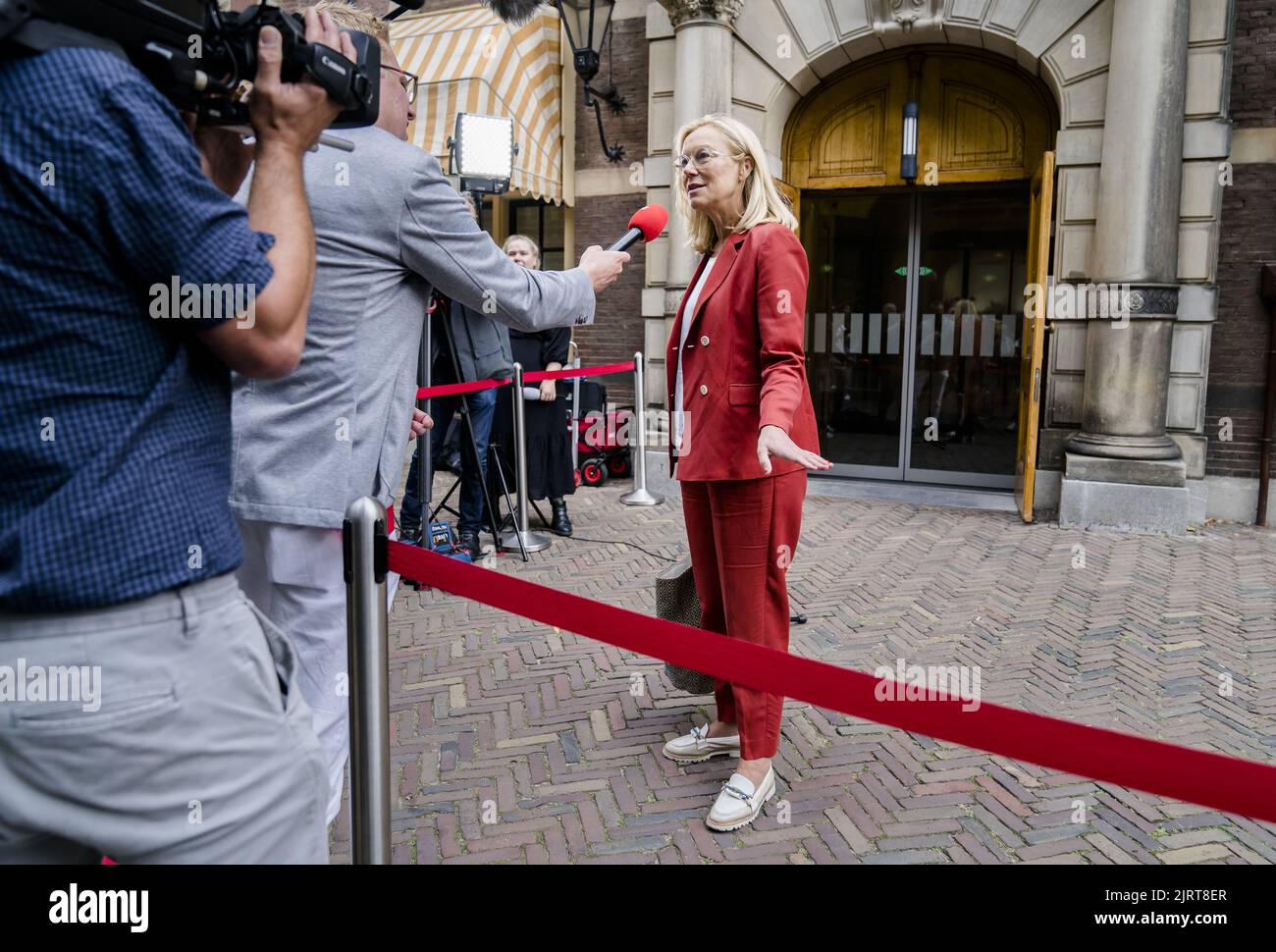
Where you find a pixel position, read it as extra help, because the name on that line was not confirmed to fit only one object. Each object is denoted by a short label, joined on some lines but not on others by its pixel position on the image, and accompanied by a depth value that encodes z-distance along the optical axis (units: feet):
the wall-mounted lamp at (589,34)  30.14
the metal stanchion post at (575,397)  31.01
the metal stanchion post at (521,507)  21.56
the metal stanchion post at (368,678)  6.51
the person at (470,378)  20.72
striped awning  32.04
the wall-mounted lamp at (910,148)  28.37
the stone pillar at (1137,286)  24.21
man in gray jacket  6.92
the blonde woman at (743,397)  9.81
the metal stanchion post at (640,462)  28.25
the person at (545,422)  23.07
